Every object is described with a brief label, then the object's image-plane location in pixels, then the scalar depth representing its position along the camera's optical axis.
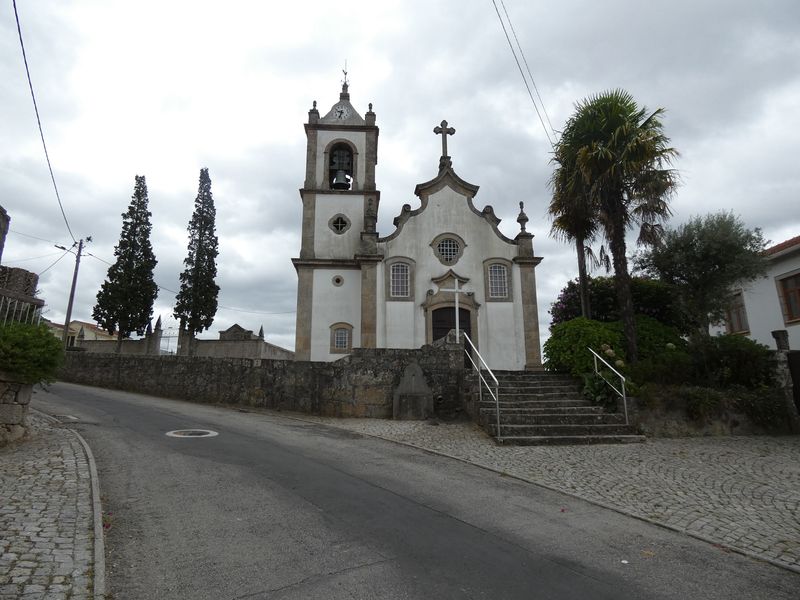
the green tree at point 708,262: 13.10
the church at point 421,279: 18.25
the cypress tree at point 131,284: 26.34
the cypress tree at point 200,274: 26.80
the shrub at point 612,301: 15.31
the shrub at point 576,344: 11.79
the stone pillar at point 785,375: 10.50
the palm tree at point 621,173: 12.65
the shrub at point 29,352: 7.34
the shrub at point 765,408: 10.35
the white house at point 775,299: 16.73
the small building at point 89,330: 54.53
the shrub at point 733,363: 11.11
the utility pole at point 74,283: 25.25
